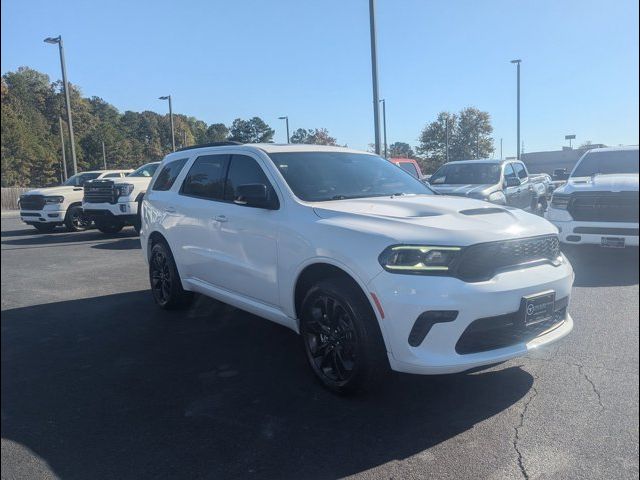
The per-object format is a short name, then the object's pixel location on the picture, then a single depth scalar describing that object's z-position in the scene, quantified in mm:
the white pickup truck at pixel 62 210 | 11953
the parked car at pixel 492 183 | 10477
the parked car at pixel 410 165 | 15548
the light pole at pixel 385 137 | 22406
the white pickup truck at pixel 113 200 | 12492
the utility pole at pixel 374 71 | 11117
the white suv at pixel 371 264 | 3109
